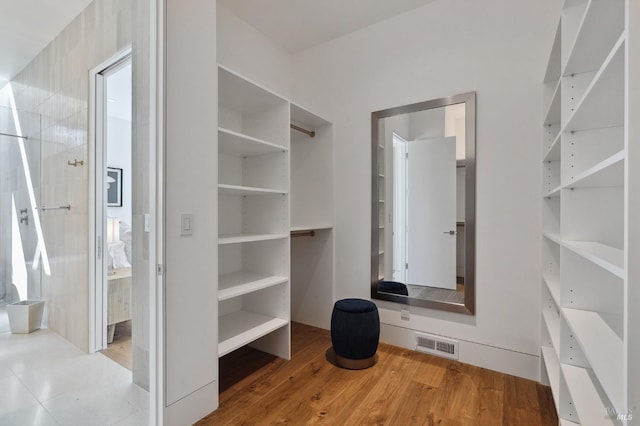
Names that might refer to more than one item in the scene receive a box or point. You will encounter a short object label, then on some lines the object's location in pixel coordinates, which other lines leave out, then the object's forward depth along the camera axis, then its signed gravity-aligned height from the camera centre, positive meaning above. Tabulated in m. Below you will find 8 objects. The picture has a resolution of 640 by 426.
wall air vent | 2.28 -1.06
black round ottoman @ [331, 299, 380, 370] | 2.15 -0.91
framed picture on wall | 1.64 +0.14
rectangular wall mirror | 2.28 +0.07
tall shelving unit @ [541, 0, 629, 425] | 1.02 +0.01
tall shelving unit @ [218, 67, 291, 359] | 2.18 -0.04
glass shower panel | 1.52 +0.03
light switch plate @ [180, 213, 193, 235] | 1.57 -0.07
